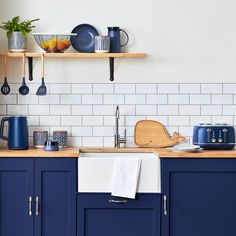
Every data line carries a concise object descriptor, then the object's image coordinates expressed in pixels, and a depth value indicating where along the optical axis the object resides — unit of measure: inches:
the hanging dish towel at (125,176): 195.0
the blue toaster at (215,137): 209.3
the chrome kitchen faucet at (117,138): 216.2
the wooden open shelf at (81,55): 211.8
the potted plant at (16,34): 213.2
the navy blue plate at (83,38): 218.1
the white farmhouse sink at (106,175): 196.9
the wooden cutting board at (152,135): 218.8
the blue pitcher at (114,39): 214.1
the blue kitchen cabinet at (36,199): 197.9
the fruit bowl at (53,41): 210.8
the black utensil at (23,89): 215.0
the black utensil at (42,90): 213.0
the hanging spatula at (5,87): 215.5
